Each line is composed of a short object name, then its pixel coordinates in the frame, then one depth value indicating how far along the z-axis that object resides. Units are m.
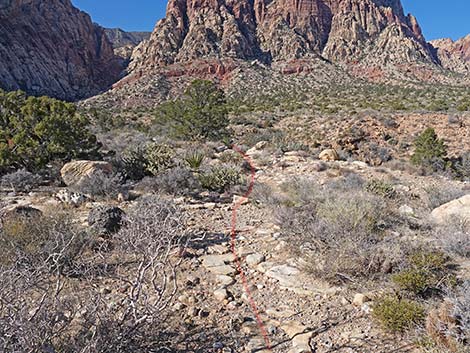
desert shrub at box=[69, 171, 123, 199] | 7.16
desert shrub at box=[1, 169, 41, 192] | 7.60
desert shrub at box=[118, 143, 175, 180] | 8.96
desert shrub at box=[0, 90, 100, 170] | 8.70
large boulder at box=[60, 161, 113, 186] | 7.76
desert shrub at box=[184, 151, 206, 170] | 9.80
